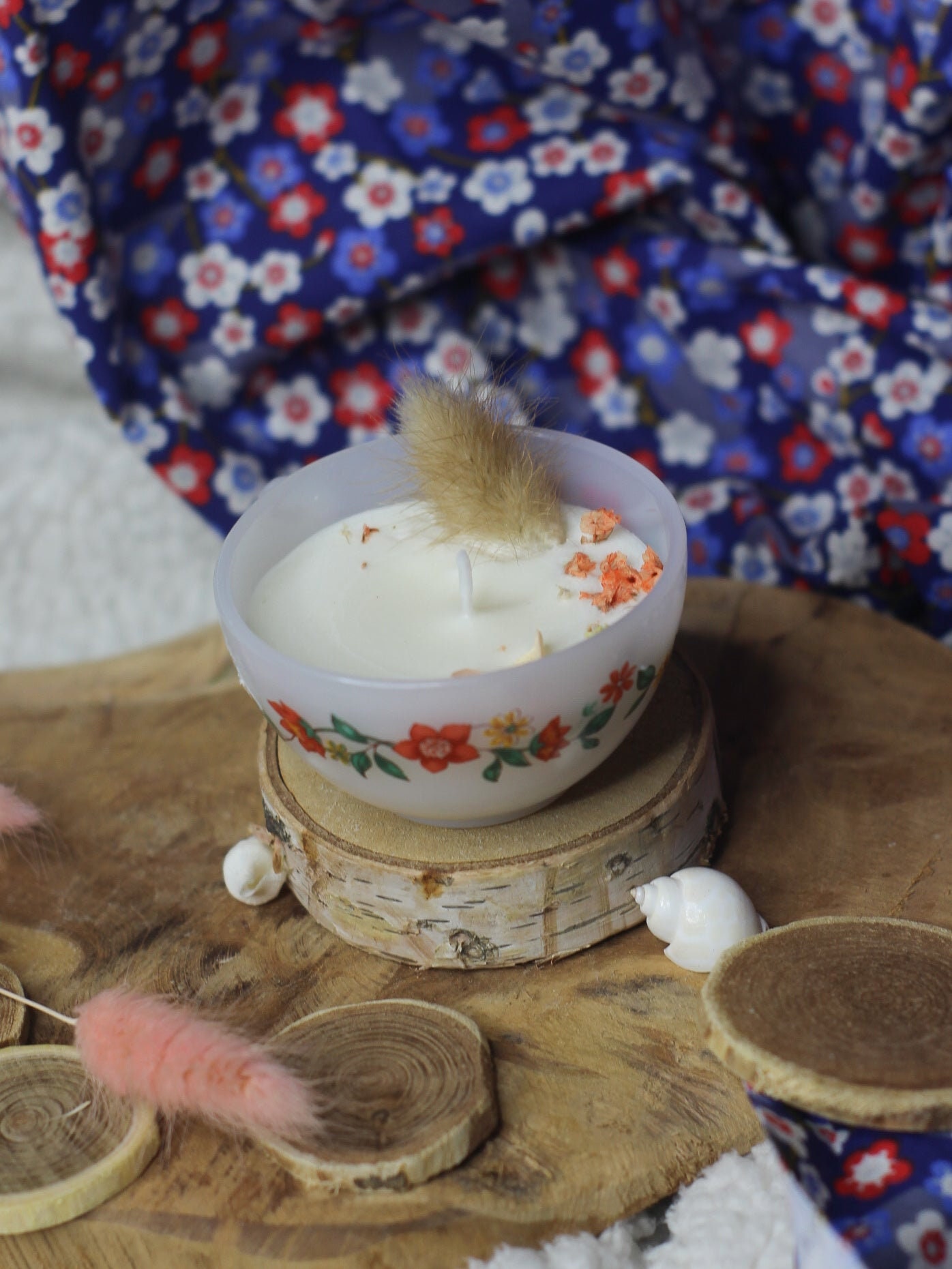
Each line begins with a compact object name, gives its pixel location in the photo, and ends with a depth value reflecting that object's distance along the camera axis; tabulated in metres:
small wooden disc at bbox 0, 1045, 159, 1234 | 0.64
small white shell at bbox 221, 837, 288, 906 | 0.81
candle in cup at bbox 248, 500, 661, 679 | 0.70
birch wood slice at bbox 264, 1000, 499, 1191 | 0.64
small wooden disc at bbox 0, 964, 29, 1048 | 0.74
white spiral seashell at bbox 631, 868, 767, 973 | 0.74
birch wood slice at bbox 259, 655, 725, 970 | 0.73
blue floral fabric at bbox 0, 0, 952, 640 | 1.10
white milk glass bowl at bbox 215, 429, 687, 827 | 0.66
